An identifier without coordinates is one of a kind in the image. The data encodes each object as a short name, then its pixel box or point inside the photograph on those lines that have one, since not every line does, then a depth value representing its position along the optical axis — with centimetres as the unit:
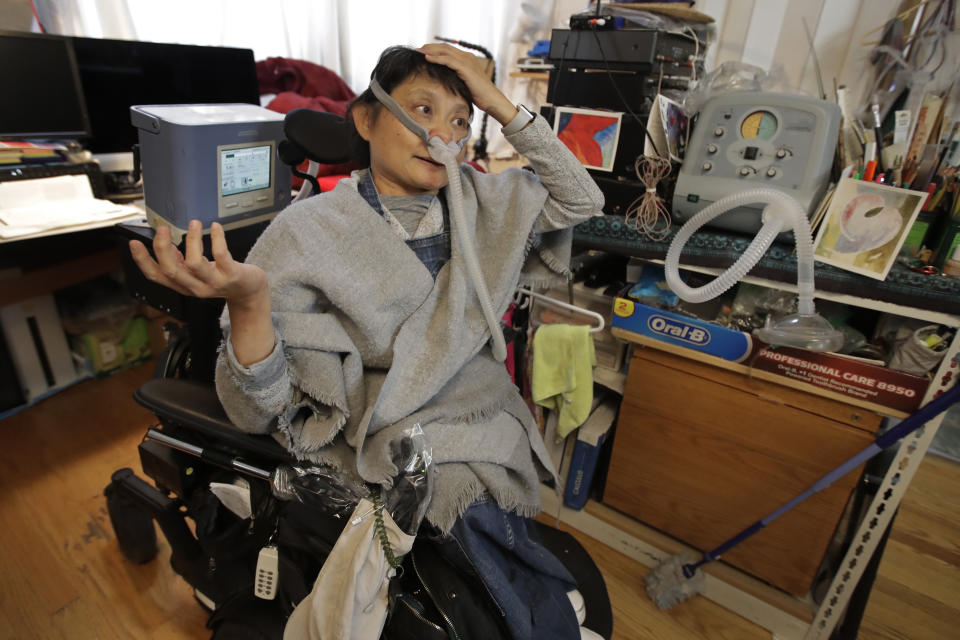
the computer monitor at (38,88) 155
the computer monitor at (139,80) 172
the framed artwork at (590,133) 122
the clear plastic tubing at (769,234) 96
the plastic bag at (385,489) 80
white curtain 194
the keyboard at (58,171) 152
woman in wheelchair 83
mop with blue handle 97
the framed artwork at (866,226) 97
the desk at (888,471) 97
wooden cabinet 115
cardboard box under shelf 103
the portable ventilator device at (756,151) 104
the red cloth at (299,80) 227
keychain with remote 85
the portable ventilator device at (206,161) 119
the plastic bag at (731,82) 125
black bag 77
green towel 123
